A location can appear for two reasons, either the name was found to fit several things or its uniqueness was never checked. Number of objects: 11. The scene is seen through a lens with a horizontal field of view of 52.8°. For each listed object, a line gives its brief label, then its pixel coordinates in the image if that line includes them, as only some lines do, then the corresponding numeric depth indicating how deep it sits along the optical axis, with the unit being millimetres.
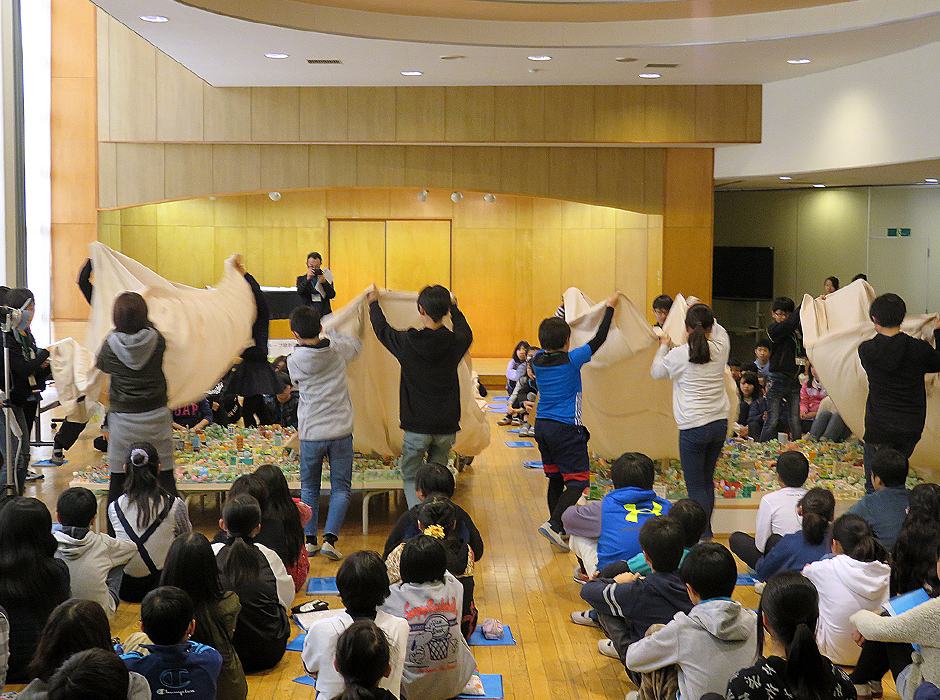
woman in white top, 5410
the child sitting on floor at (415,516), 4156
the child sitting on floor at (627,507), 4156
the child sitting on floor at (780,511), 4559
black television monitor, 13586
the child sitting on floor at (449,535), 3949
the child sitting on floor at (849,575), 3723
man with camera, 8148
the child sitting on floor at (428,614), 3428
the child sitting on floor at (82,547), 3877
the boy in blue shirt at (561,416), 5422
